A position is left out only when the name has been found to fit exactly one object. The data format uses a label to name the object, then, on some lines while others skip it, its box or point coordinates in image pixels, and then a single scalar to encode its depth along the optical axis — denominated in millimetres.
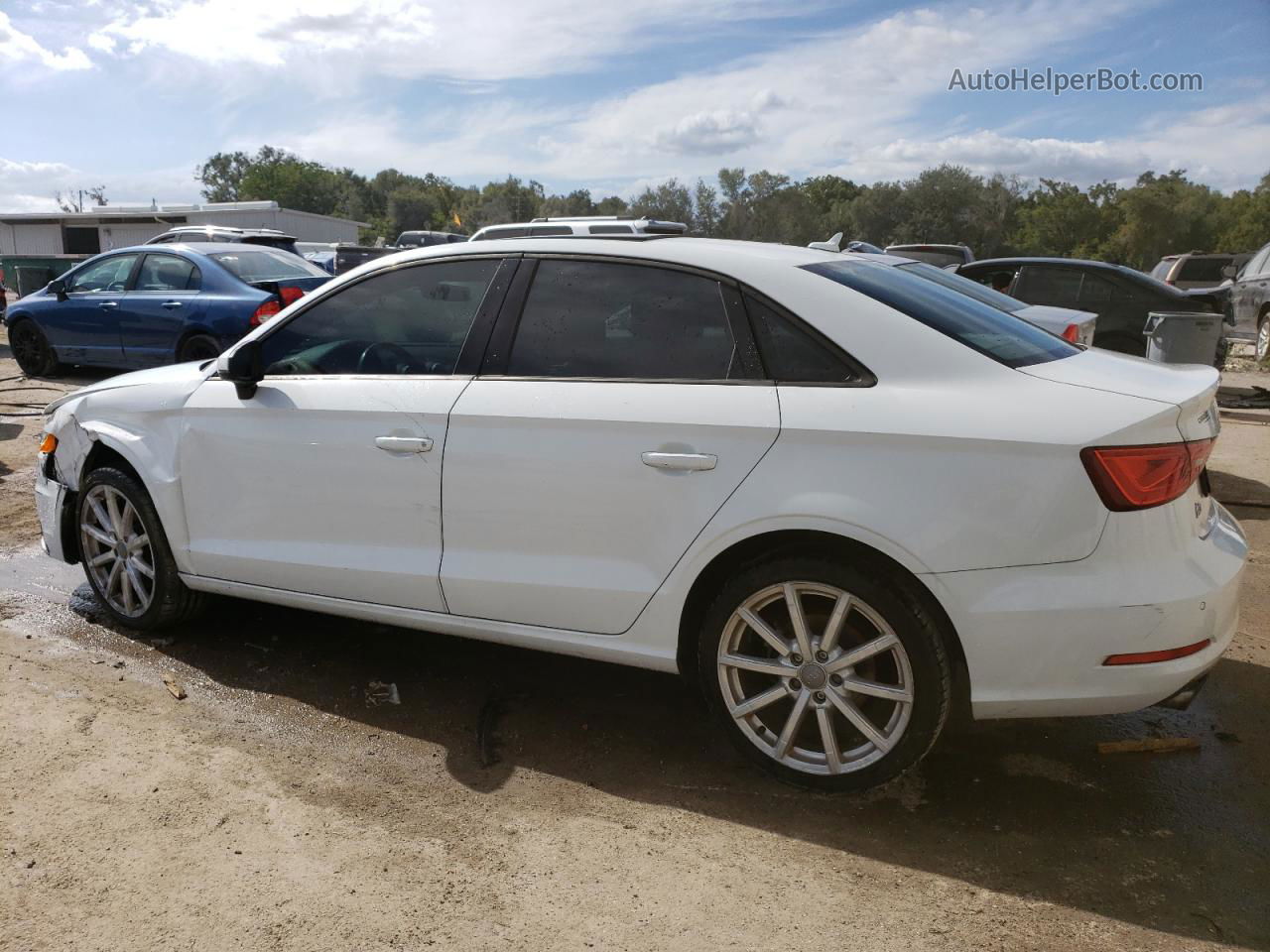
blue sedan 10719
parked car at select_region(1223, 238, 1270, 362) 15289
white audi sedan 2854
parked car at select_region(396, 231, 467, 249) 24750
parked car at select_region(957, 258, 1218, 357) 11273
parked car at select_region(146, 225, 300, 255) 16597
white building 38688
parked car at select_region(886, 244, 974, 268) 18594
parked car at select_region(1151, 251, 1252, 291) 20391
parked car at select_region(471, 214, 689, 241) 13695
